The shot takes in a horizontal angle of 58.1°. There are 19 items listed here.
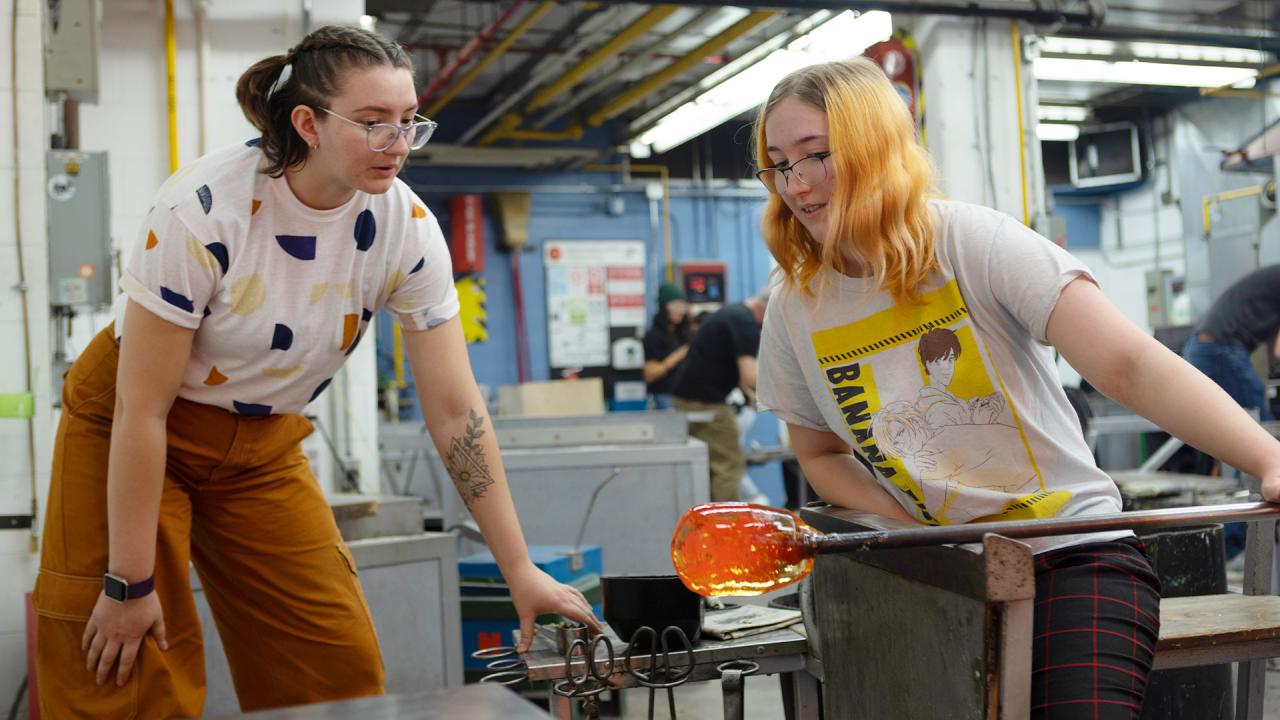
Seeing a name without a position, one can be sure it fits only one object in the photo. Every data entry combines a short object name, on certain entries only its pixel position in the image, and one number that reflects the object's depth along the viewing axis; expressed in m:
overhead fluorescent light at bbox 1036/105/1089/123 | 9.96
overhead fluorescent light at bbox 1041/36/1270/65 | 7.76
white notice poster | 9.47
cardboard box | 5.40
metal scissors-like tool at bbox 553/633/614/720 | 1.58
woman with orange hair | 1.30
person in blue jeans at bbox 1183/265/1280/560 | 5.01
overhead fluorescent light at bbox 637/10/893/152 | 5.67
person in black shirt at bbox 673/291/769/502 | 5.52
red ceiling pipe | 6.67
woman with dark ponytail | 1.59
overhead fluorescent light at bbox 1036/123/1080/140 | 9.77
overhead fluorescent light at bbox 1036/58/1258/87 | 7.67
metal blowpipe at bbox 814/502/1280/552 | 1.13
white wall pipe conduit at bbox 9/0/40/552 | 3.08
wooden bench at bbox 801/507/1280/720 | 1.18
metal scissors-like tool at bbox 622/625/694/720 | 1.61
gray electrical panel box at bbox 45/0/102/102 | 3.17
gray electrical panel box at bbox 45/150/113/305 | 3.13
